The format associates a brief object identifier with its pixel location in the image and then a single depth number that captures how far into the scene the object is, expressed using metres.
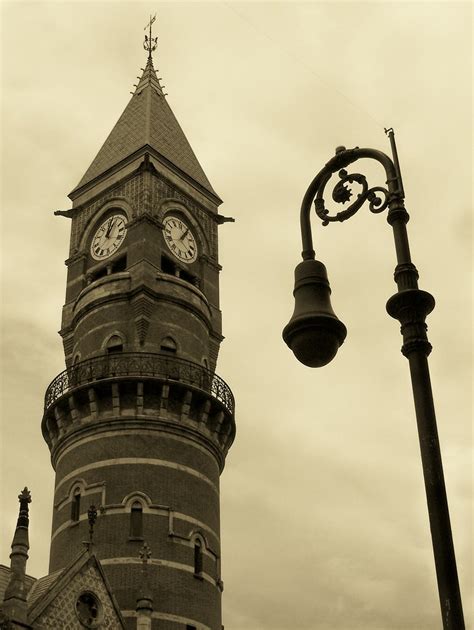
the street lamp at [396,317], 9.01
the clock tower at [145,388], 33.88
